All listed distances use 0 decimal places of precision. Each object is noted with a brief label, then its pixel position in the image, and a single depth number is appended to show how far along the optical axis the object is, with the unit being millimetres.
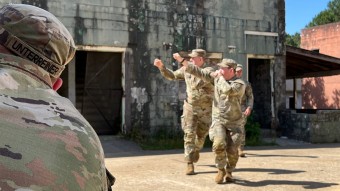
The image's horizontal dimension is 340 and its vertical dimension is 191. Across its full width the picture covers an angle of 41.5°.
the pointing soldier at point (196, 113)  6488
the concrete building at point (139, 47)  10602
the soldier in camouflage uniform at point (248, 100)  7099
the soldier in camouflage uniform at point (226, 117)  5641
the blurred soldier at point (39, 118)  916
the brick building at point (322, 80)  28266
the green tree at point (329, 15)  42969
